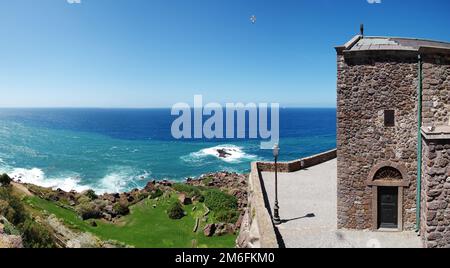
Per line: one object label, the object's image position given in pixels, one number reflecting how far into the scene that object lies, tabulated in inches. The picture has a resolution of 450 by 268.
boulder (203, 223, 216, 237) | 871.1
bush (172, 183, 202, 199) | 1227.7
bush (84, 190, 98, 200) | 1271.5
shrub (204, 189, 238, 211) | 1088.2
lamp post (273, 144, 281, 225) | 527.0
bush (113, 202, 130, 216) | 1065.8
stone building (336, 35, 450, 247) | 429.1
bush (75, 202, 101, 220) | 992.7
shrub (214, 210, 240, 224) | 969.9
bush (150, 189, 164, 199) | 1229.2
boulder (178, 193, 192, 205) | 1130.2
